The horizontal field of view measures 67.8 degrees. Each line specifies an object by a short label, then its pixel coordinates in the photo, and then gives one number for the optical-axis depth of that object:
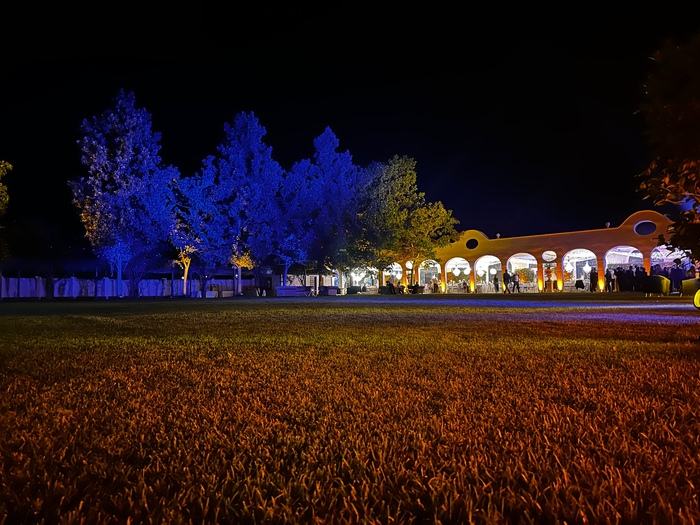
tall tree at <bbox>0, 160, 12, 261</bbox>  17.34
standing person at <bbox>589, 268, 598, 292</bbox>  36.89
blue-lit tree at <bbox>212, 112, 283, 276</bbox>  36.50
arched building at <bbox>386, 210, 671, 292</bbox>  39.31
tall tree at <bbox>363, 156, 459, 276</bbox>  37.25
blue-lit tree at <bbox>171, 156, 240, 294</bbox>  36.03
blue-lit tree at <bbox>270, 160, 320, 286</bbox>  37.41
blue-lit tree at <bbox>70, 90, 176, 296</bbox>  33.97
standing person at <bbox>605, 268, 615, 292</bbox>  35.50
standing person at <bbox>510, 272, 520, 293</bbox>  36.94
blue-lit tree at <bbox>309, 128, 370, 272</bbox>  37.25
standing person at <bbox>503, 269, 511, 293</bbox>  36.66
